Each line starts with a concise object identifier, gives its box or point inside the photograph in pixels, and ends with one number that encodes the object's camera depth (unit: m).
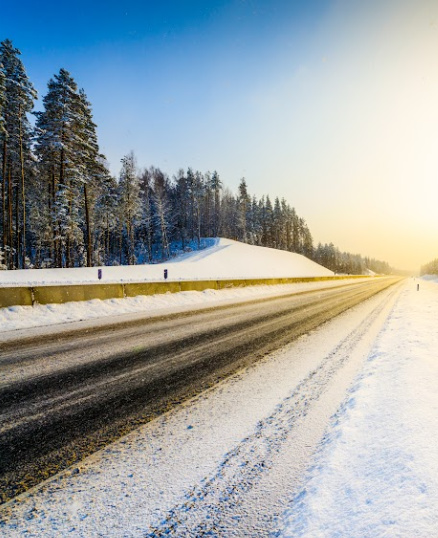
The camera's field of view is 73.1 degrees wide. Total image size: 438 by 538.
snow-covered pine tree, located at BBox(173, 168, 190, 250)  77.50
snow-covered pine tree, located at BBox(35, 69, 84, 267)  26.70
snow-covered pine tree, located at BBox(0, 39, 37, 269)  26.56
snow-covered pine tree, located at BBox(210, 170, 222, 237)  73.80
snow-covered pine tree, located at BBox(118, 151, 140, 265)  43.75
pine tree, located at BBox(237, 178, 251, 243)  75.02
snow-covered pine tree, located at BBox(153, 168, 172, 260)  57.78
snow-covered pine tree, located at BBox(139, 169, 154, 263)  58.84
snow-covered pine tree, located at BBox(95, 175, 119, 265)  44.53
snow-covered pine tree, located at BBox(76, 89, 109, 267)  28.55
